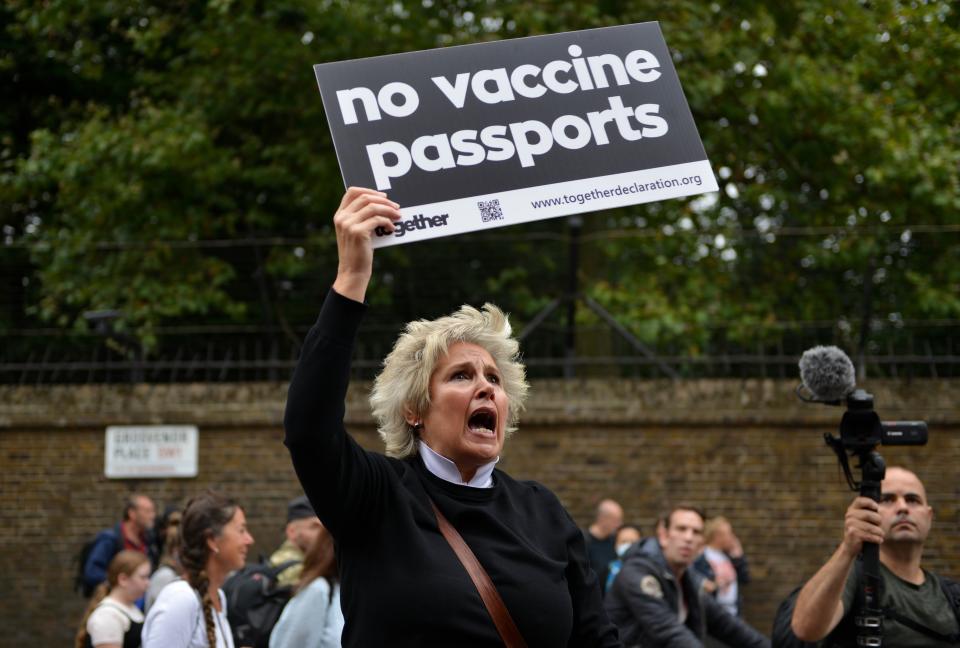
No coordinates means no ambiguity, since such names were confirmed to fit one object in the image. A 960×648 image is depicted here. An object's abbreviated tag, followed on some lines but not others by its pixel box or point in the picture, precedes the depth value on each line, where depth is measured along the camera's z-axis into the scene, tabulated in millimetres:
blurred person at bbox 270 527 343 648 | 5082
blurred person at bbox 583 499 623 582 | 10328
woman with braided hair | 4754
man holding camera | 4223
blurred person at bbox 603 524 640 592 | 9922
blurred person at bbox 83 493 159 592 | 9859
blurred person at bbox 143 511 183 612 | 6867
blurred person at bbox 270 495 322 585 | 7000
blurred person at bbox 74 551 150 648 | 6082
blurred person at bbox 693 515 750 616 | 9875
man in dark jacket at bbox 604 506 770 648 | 6367
